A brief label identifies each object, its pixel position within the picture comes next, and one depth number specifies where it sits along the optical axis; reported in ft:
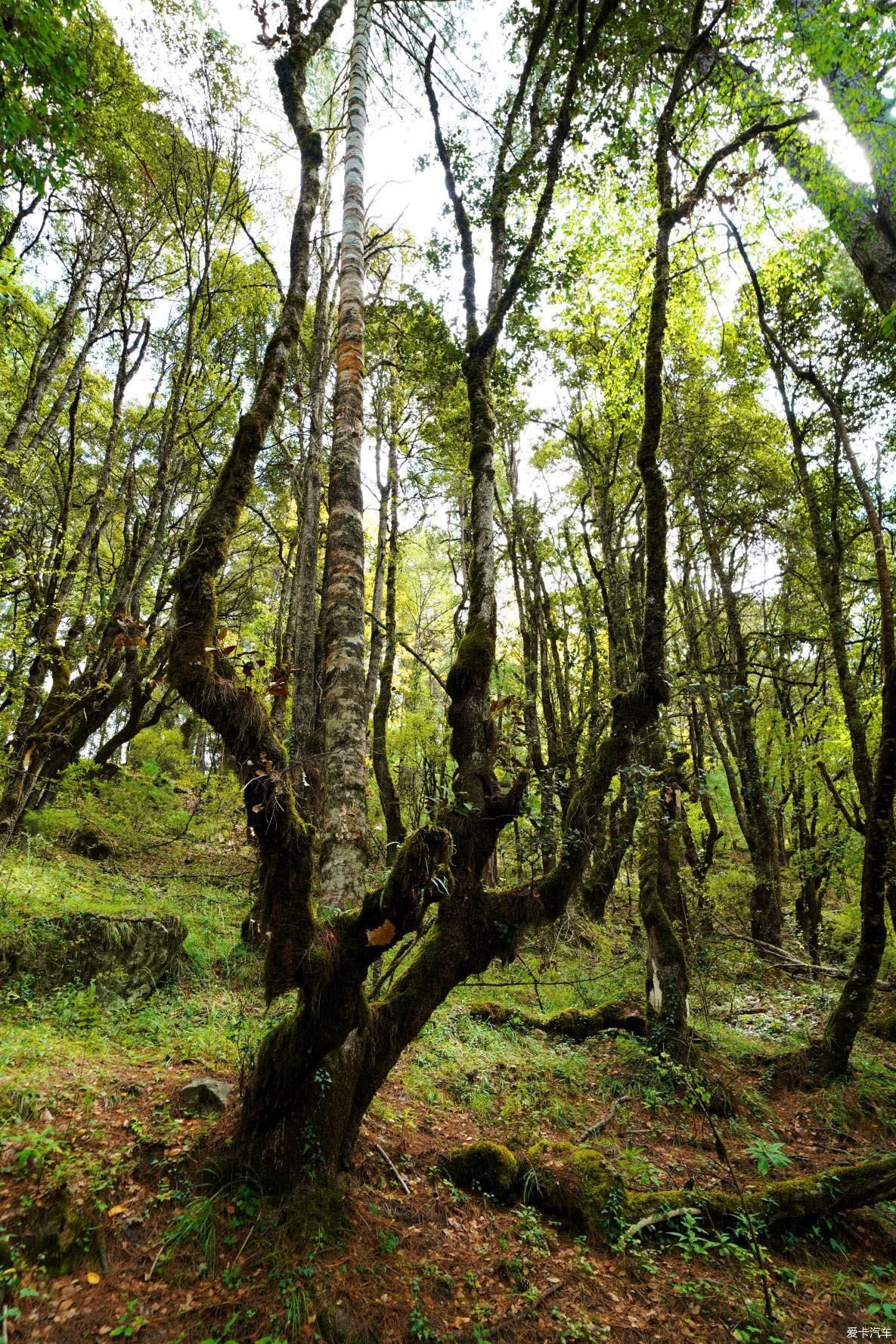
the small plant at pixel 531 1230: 13.88
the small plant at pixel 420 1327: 10.51
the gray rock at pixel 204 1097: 13.98
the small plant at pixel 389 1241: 12.03
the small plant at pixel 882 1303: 12.14
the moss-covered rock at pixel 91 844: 33.71
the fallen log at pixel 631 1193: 14.85
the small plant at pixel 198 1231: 10.64
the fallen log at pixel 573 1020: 27.07
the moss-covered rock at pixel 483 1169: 15.43
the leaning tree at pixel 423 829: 12.19
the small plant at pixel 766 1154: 11.29
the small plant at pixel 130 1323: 9.01
